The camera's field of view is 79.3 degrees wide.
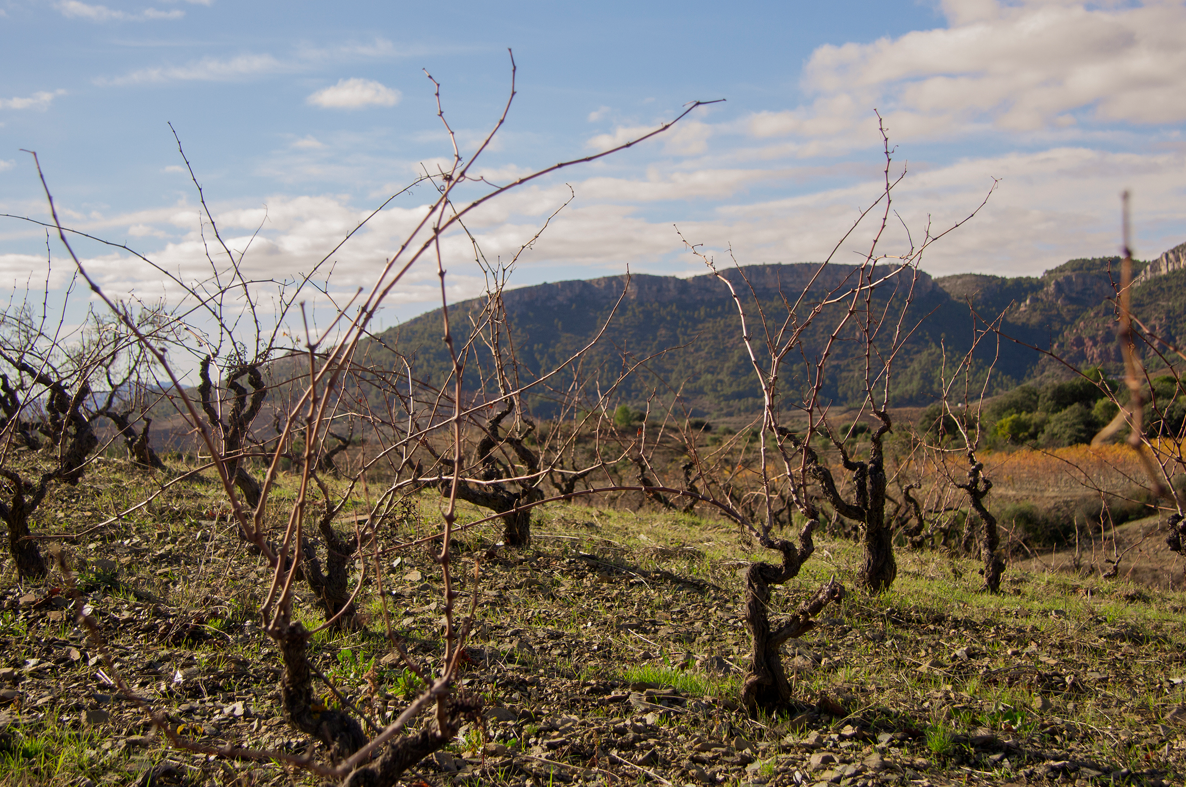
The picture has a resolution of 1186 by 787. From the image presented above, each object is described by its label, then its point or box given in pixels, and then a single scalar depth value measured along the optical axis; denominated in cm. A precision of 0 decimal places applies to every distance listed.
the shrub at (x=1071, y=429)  2414
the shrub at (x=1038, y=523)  1437
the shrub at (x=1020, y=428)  2656
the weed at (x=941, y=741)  288
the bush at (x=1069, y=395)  2684
